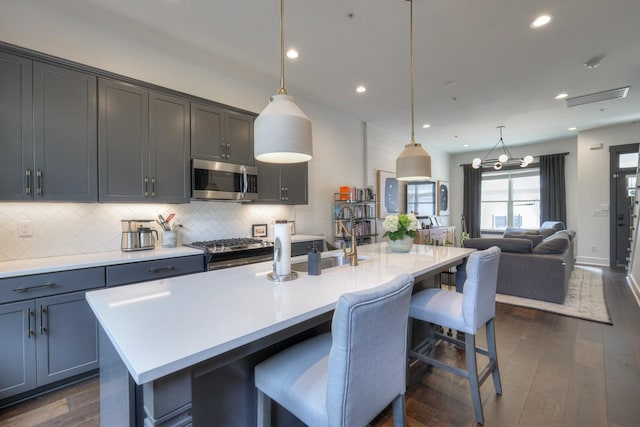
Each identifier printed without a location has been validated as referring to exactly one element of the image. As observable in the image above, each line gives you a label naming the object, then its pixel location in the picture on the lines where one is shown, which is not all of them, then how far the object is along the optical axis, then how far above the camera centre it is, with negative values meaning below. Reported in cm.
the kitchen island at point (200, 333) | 83 -39
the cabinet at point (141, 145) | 250 +65
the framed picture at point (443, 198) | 826 +38
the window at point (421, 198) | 735 +36
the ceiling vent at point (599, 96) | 427 +174
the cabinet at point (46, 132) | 207 +64
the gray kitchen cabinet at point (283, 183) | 368 +40
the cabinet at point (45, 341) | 192 -89
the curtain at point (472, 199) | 845 +36
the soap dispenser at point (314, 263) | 176 -31
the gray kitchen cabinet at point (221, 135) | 306 +89
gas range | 279 -39
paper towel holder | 164 -32
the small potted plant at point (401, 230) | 262 -16
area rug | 345 -123
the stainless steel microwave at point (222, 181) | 302 +37
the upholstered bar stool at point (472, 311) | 174 -64
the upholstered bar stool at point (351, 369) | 92 -61
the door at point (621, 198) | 601 +25
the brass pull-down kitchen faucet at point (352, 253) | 206 -29
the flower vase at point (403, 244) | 264 -29
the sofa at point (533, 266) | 383 -76
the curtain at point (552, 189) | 717 +52
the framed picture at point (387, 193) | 612 +41
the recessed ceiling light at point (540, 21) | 264 +177
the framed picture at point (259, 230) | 392 -23
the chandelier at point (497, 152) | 770 +161
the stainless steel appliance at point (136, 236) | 272 -20
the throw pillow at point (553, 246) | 395 -50
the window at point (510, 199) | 778 +32
